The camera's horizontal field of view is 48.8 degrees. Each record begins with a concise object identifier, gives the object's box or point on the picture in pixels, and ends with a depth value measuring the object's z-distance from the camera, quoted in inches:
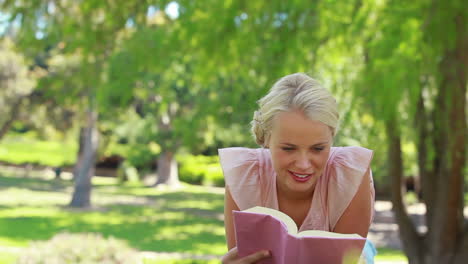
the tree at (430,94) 144.2
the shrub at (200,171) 1090.7
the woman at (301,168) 65.4
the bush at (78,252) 207.5
